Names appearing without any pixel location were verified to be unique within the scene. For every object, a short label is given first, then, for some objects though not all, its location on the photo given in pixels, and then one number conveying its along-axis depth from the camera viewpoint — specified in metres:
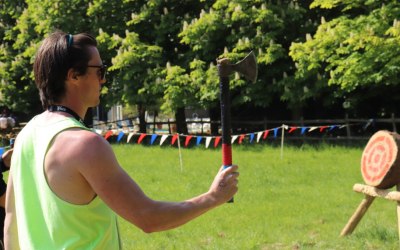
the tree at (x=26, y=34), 21.18
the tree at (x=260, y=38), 17.50
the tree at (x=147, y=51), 18.81
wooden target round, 5.70
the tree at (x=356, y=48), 14.73
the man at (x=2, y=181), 3.44
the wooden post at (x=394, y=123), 16.11
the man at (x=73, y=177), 1.73
